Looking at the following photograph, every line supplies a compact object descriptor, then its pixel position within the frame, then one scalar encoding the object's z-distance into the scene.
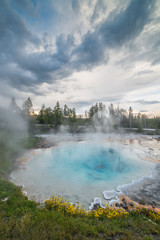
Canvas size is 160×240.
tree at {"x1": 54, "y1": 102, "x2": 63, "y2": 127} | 54.01
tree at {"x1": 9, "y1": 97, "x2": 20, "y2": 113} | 57.38
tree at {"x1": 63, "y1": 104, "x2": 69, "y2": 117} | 67.64
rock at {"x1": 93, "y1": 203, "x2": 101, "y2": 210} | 6.75
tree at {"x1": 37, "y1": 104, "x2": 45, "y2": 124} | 60.51
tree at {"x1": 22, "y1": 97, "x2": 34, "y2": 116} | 50.91
